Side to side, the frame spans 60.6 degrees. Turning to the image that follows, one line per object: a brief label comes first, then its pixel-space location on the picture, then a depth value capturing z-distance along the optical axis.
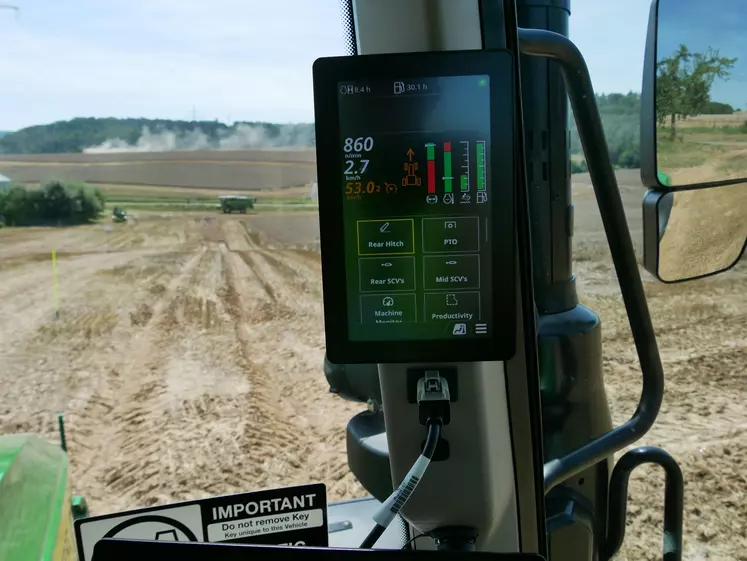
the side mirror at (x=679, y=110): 0.79
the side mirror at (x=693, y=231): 0.84
